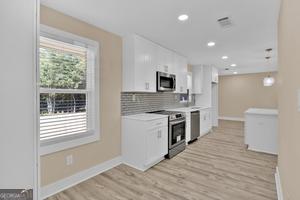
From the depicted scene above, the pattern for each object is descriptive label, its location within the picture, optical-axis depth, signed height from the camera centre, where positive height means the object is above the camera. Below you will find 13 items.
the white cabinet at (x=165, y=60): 3.74 +0.95
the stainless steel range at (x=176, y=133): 3.49 -0.75
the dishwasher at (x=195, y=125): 4.47 -0.71
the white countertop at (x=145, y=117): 3.00 -0.33
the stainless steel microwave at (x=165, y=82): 3.68 +0.43
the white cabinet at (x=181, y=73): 4.46 +0.75
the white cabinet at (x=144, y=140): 2.90 -0.76
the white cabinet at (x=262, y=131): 3.65 -0.73
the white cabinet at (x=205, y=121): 5.10 -0.71
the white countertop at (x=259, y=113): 3.71 -0.30
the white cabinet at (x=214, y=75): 6.32 +0.97
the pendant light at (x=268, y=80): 5.10 +0.61
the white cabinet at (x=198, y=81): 5.93 +0.68
